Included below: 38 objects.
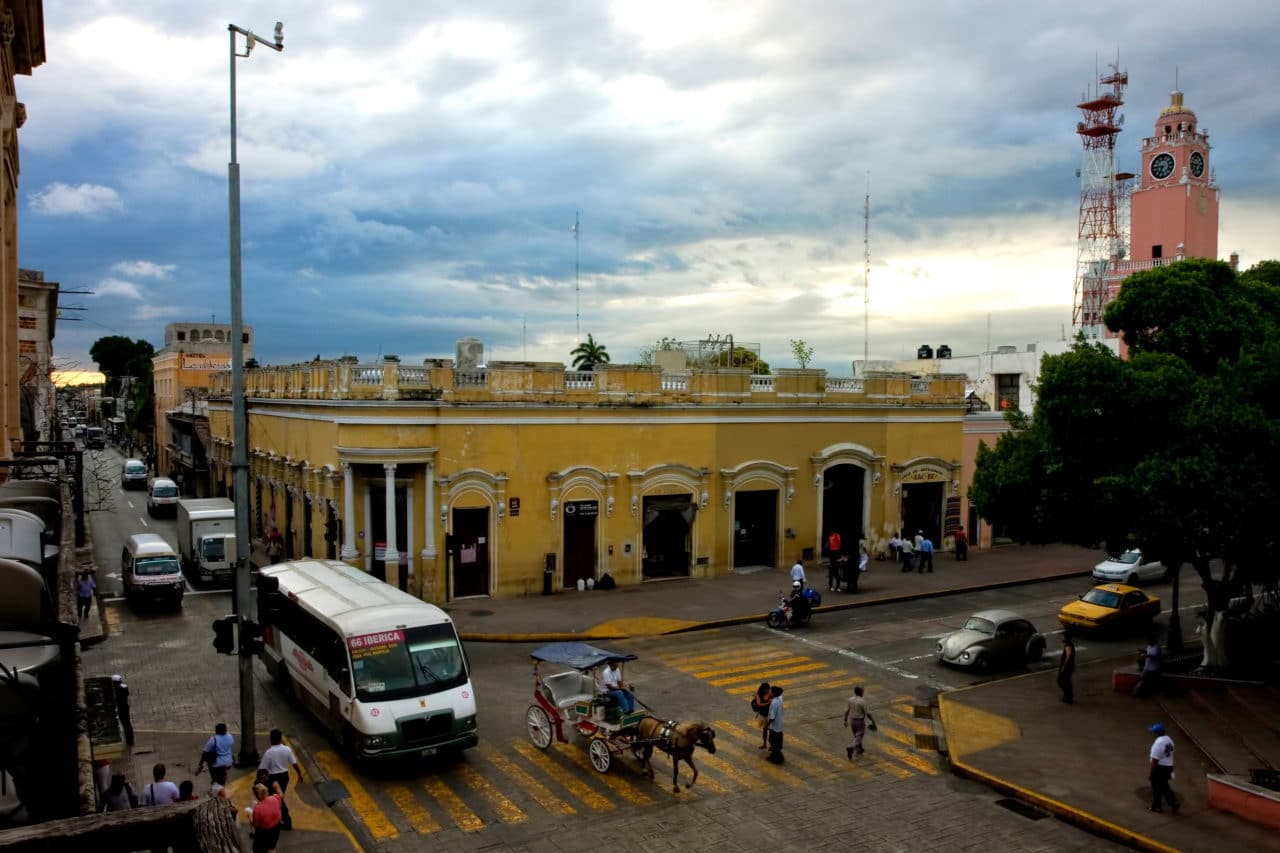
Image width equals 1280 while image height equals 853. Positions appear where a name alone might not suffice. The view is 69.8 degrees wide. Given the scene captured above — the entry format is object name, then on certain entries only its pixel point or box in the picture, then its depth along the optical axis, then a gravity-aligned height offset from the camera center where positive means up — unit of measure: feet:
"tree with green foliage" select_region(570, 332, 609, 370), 276.86 +10.86
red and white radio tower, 218.18 +45.50
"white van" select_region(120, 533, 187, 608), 90.43 -18.62
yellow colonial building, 92.43 -9.13
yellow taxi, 81.30 -19.99
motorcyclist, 84.58 -20.16
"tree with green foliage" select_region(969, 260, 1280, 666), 55.06 -3.47
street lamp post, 51.67 -4.65
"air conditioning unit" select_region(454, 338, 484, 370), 105.29 +3.94
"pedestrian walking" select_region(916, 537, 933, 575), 109.60 -20.13
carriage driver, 51.85 -17.31
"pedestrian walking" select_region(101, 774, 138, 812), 35.50 -15.86
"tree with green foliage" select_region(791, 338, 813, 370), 283.42 +10.94
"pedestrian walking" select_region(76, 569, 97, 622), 77.77 -17.57
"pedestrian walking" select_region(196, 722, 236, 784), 46.68 -18.51
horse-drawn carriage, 48.06 -18.50
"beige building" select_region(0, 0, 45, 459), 54.80 +15.97
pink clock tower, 210.59 +45.18
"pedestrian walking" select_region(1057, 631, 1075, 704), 62.75 -19.42
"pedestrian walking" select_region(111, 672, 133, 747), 52.11 -18.03
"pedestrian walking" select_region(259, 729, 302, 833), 44.87 -18.47
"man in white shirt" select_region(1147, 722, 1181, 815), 45.14 -19.04
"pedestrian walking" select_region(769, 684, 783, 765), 51.83 -19.13
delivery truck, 102.83 -17.38
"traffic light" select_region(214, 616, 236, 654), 50.78 -13.90
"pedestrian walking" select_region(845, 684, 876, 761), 52.49 -19.00
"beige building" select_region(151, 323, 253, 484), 184.65 -3.98
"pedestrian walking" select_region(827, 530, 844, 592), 99.45 -19.06
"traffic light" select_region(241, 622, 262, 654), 49.98 -13.48
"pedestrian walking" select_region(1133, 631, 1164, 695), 63.36 -19.70
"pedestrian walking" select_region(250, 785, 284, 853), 38.65 -18.28
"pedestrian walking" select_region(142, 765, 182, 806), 37.73 -16.82
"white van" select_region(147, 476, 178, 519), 169.48 -20.49
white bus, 49.42 -16.10
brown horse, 47.39 -18.47
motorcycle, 84.99 -21.16
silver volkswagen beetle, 70.85 -20.10
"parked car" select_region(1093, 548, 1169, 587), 102.58 -20.75
